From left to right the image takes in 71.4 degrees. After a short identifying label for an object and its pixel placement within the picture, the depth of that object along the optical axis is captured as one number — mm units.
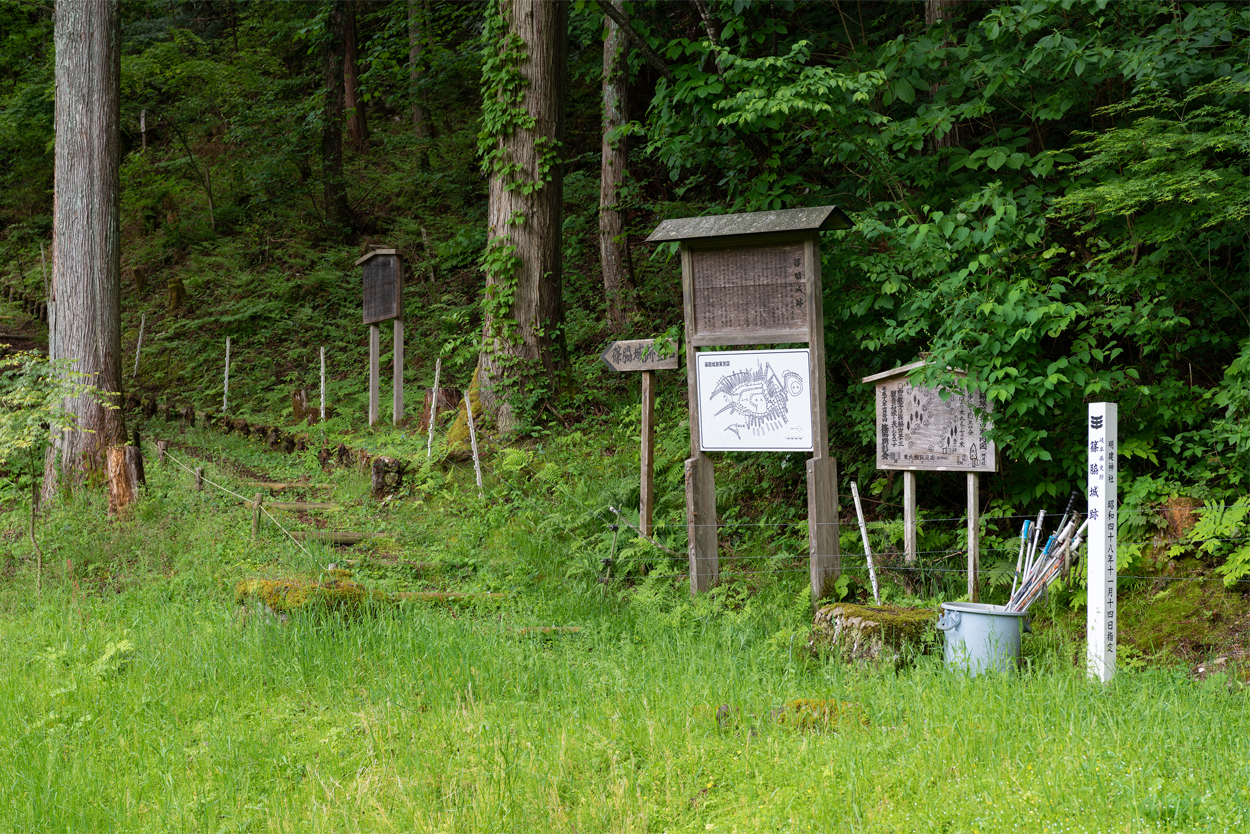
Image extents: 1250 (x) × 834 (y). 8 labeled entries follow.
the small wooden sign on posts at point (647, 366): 7609
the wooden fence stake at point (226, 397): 14930
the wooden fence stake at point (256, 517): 8078
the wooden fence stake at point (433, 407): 10297
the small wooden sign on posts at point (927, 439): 6387
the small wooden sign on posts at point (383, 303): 12501
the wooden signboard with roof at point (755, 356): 6641
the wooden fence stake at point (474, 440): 9156
